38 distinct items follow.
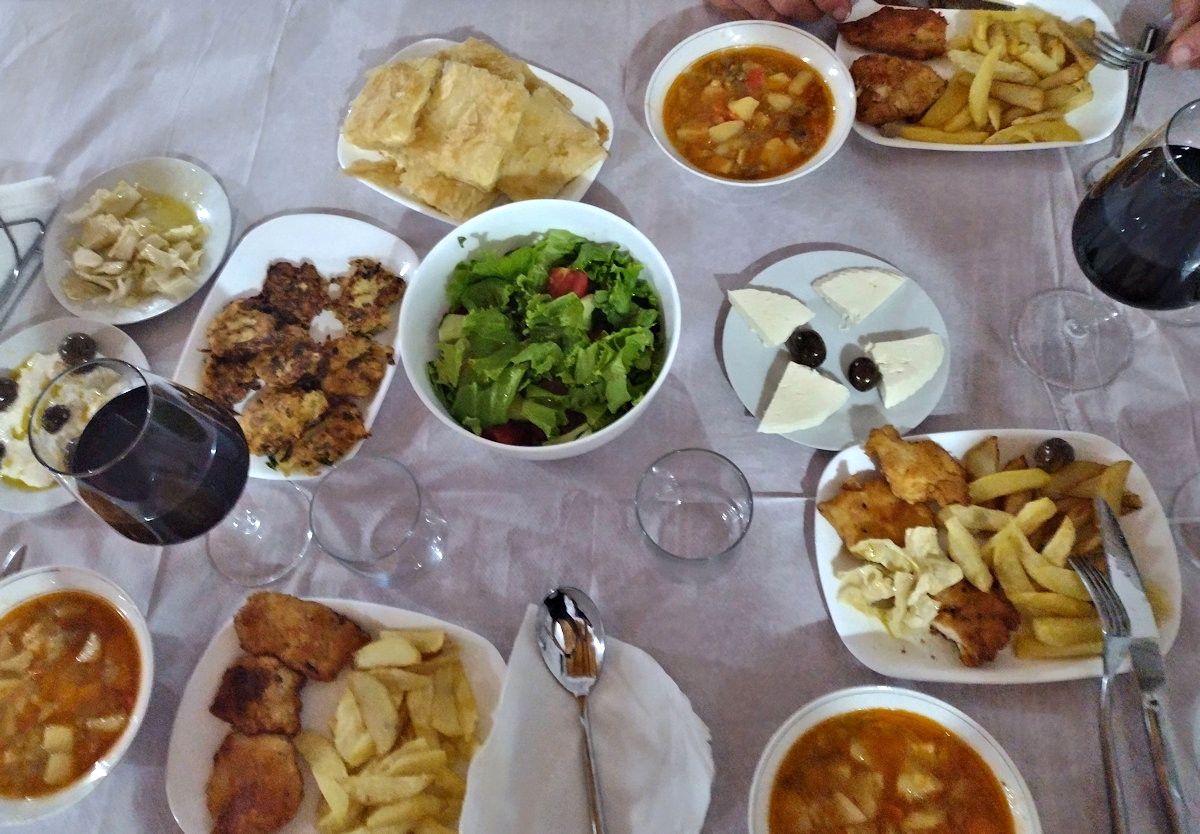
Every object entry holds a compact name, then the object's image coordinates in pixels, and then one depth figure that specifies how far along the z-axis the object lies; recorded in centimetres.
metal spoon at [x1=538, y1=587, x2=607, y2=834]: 111
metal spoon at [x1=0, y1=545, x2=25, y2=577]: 133
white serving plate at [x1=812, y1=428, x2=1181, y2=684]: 108
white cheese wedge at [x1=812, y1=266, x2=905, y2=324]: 137
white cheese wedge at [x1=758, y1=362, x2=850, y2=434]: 127
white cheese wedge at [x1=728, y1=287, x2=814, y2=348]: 136
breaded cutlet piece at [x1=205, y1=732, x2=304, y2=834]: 107
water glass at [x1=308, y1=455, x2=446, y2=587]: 129
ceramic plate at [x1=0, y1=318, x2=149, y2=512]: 145
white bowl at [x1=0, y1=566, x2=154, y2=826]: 109
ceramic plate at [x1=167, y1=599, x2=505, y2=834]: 109
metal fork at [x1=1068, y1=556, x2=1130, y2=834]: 104
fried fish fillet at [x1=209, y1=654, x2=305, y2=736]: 113
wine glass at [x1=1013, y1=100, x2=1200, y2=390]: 104
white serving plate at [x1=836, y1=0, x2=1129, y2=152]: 150
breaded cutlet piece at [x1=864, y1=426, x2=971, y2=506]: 118
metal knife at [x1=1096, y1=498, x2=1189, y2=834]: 102
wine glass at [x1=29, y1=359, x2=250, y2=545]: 101
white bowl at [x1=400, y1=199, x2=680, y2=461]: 124
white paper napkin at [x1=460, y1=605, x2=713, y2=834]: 100
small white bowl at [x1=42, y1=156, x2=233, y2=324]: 150
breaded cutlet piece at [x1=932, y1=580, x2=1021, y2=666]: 109
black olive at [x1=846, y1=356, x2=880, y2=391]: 131
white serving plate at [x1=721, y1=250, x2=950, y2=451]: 130
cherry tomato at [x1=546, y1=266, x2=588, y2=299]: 135
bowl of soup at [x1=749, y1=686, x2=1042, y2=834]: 101
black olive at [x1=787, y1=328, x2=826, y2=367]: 134
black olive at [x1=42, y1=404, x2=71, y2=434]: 105
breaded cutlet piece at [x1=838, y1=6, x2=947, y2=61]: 158
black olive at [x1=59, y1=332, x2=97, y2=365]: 144
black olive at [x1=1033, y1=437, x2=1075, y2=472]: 119
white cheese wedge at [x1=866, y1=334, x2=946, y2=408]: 129
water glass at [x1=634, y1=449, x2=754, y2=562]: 126
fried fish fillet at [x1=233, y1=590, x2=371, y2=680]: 115
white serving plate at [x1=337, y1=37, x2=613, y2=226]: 153
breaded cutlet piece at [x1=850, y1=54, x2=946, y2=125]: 154
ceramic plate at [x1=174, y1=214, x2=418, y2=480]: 151
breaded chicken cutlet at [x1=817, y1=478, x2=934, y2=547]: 118
